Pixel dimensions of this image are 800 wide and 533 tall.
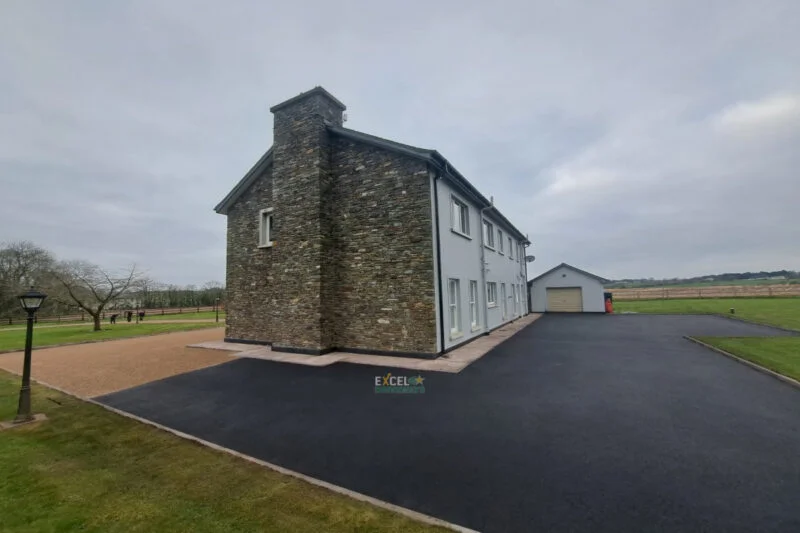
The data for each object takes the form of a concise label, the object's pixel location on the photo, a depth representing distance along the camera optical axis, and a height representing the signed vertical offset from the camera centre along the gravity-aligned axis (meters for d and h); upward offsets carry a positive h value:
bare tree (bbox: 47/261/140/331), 21.31 +1.02
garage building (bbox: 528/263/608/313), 26.39 -0.19
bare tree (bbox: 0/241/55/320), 32.69 +4.00
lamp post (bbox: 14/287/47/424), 5.66 -1.20
